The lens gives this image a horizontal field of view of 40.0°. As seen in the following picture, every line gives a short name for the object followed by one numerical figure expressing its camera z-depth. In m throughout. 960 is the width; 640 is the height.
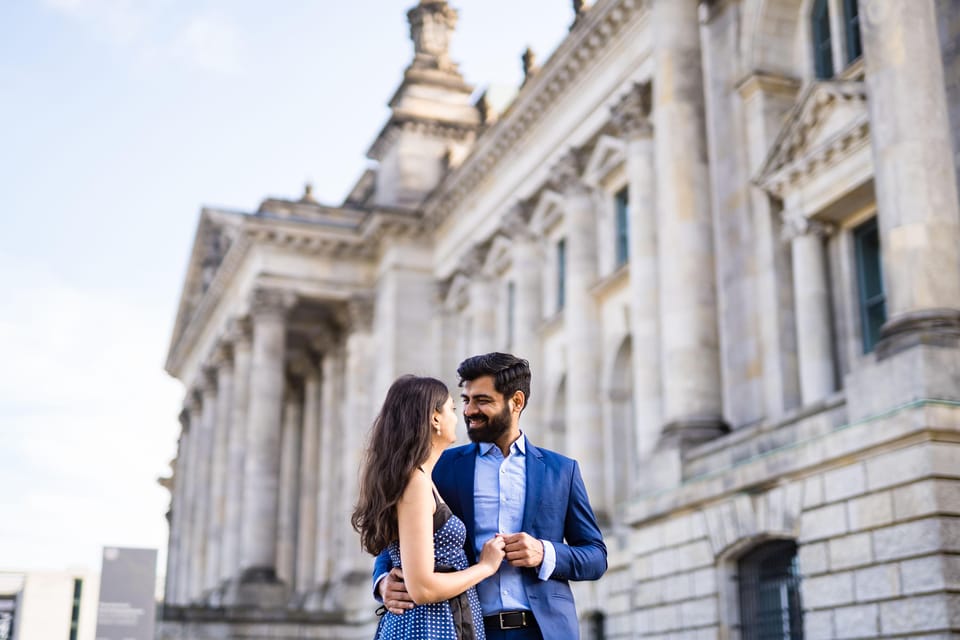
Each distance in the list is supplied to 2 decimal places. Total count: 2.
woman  4.86
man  5.20
